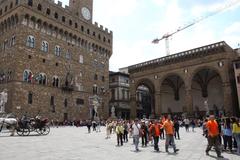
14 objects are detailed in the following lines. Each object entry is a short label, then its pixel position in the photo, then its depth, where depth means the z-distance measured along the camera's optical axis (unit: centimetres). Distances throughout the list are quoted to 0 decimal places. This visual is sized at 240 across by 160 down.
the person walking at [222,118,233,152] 952
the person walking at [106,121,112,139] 1673
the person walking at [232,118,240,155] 881
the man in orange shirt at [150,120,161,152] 1012
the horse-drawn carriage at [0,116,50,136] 1669
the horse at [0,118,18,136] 1674
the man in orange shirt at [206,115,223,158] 838
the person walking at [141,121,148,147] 1209
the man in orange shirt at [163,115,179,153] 949
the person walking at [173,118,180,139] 1574
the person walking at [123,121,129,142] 1447
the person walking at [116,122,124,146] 1215
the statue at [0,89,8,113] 2721
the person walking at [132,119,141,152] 1016
